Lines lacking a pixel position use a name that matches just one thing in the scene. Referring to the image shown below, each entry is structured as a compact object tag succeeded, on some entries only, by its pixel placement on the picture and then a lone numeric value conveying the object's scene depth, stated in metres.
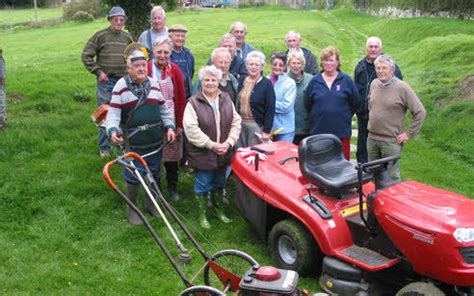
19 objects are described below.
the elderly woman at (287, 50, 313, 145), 7.16
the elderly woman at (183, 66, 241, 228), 6.15
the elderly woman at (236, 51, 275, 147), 6.67
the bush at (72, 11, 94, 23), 44.12
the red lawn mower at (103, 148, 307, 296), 4.03
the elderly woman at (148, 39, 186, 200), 6.55
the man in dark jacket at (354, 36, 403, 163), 7.59
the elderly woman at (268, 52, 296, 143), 6.90
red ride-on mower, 4.28
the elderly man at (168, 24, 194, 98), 7.29
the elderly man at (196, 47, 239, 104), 6.64
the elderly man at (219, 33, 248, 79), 7.42
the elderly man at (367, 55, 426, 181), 6.39
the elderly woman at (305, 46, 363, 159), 6.77
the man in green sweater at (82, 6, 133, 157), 7.67
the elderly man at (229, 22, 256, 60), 8.11
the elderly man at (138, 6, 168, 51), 7.68
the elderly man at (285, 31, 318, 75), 8.05
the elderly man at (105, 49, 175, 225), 5.90
